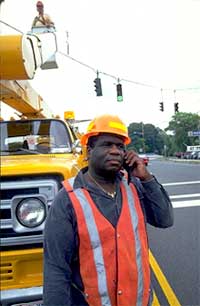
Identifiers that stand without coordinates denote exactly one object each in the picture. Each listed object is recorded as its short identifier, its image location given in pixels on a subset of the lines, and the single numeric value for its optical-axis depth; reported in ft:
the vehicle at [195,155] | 209.99
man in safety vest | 6.70
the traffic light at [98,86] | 61.00
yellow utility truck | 9.23
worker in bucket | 12.65
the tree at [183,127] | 303.48
